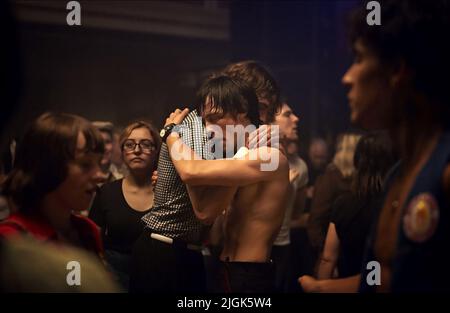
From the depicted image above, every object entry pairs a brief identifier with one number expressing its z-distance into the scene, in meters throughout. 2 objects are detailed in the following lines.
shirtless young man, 2.22
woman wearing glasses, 2.52
